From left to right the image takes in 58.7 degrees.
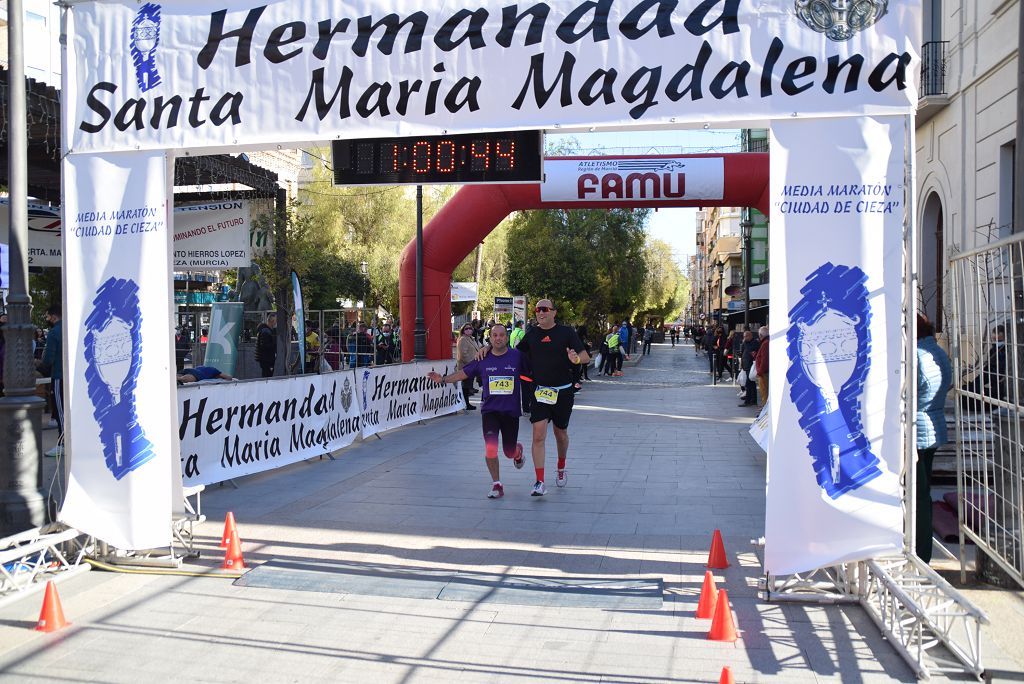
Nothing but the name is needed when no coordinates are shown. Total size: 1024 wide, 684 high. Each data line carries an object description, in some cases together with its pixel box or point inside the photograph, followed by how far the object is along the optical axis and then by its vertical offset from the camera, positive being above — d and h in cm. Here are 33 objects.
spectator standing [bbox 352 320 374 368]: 2392 -49
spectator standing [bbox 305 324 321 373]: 2062 -54
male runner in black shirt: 895 -49
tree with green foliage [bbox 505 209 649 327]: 4012 +298
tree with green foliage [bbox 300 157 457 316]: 4172 +485
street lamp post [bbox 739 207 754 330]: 2777 +217
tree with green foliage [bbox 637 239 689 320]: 6116 +345
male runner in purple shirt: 878 -68
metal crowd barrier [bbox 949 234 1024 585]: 532 -49
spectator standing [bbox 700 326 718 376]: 2849 -86
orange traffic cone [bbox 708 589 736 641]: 503 -169
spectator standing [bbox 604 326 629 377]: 3028 -100
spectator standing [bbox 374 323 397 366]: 2306 -52
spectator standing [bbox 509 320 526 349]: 2148 -27
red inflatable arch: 1502 +186
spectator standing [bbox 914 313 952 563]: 588 -61
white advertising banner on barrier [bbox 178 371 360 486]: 921 -108
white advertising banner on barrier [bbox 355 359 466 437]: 1333 -117
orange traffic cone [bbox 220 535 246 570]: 654 -166
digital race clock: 648 +117
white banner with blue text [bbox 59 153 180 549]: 646 -10
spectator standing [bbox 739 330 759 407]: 1872 -88
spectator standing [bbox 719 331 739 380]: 2759 -112
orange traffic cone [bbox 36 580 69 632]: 529 -164
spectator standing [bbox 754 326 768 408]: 1475 -87
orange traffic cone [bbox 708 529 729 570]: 642 -168
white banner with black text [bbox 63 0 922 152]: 548 +170
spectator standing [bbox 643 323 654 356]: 5138 -105
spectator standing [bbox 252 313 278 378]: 1608 -37
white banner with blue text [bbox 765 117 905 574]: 532 -15
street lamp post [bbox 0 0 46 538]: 681 -29
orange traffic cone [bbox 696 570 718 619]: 539 -167
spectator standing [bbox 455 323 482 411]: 1568 -38
